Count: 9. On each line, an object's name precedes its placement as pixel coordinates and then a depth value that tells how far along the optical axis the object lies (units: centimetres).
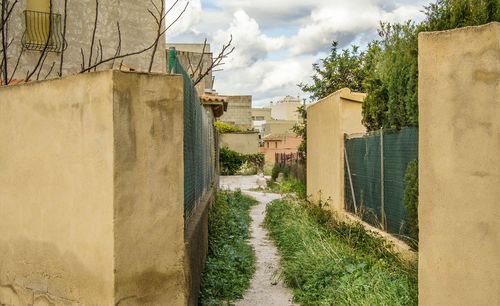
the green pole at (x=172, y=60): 545
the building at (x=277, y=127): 7775
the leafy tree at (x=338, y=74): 1988
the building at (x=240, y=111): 5897
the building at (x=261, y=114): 9512
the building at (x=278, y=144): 5838
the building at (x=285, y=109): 8731
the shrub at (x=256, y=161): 3948
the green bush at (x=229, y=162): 3528
